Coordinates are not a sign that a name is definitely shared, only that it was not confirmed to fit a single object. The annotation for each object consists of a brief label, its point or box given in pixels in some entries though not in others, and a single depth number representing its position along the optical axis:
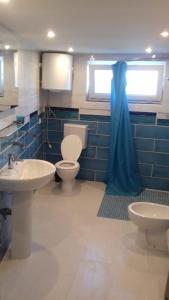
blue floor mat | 3.43
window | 3.97
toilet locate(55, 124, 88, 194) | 3.98
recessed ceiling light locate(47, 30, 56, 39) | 2.56
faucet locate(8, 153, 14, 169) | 2.51
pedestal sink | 2.37
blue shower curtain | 3.86
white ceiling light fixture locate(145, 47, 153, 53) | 3.25
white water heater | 3.73
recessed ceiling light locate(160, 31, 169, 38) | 2.37
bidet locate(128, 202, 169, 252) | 2.62
